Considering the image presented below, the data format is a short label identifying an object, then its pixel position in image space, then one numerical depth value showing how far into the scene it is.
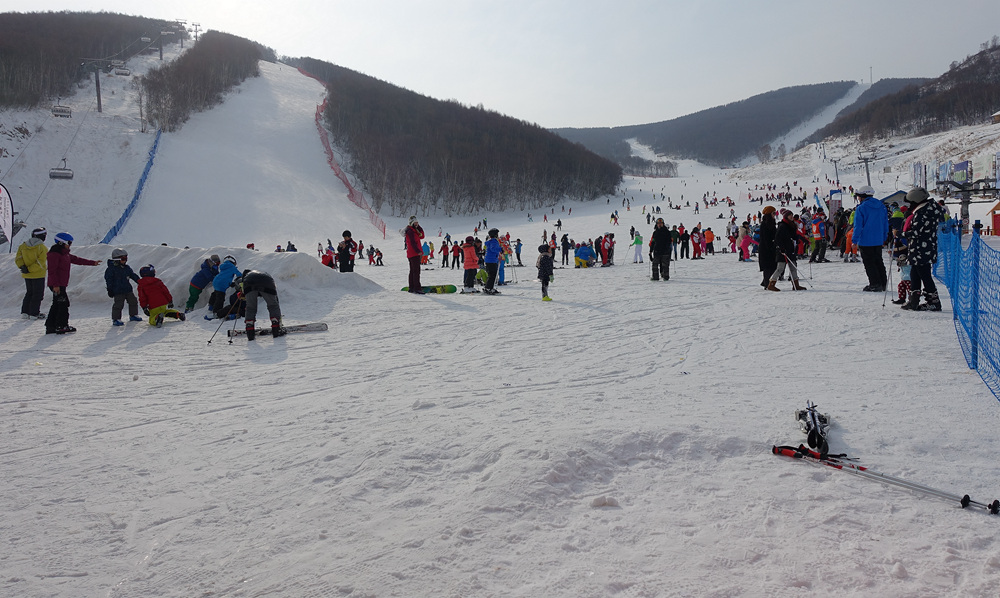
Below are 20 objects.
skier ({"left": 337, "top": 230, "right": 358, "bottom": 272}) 14.54
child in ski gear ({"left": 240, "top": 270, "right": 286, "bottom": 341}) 7.92
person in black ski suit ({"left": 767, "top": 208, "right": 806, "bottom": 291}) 10.22
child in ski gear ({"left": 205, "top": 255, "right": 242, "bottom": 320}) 9.28
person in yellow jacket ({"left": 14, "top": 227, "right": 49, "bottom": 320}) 8.93
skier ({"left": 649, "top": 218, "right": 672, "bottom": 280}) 13.34
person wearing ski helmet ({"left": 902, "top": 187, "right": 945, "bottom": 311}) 7.16
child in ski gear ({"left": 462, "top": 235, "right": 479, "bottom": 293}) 12.59
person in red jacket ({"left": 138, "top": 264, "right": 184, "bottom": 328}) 8.84
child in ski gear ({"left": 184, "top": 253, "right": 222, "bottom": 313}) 10.03
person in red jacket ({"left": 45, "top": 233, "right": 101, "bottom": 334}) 8.34
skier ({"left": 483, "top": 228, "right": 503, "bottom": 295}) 12.00
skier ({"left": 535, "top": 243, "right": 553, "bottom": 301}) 11.10
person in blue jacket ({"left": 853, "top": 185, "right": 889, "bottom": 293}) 8.72
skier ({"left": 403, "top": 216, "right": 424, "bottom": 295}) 11.40
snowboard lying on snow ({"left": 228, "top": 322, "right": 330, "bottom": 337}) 7.95
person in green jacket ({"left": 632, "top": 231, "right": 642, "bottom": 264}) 19.91
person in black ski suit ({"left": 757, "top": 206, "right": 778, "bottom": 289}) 10.66
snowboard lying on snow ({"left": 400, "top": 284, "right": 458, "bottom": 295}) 12.11
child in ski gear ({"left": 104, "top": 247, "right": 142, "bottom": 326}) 8.90
